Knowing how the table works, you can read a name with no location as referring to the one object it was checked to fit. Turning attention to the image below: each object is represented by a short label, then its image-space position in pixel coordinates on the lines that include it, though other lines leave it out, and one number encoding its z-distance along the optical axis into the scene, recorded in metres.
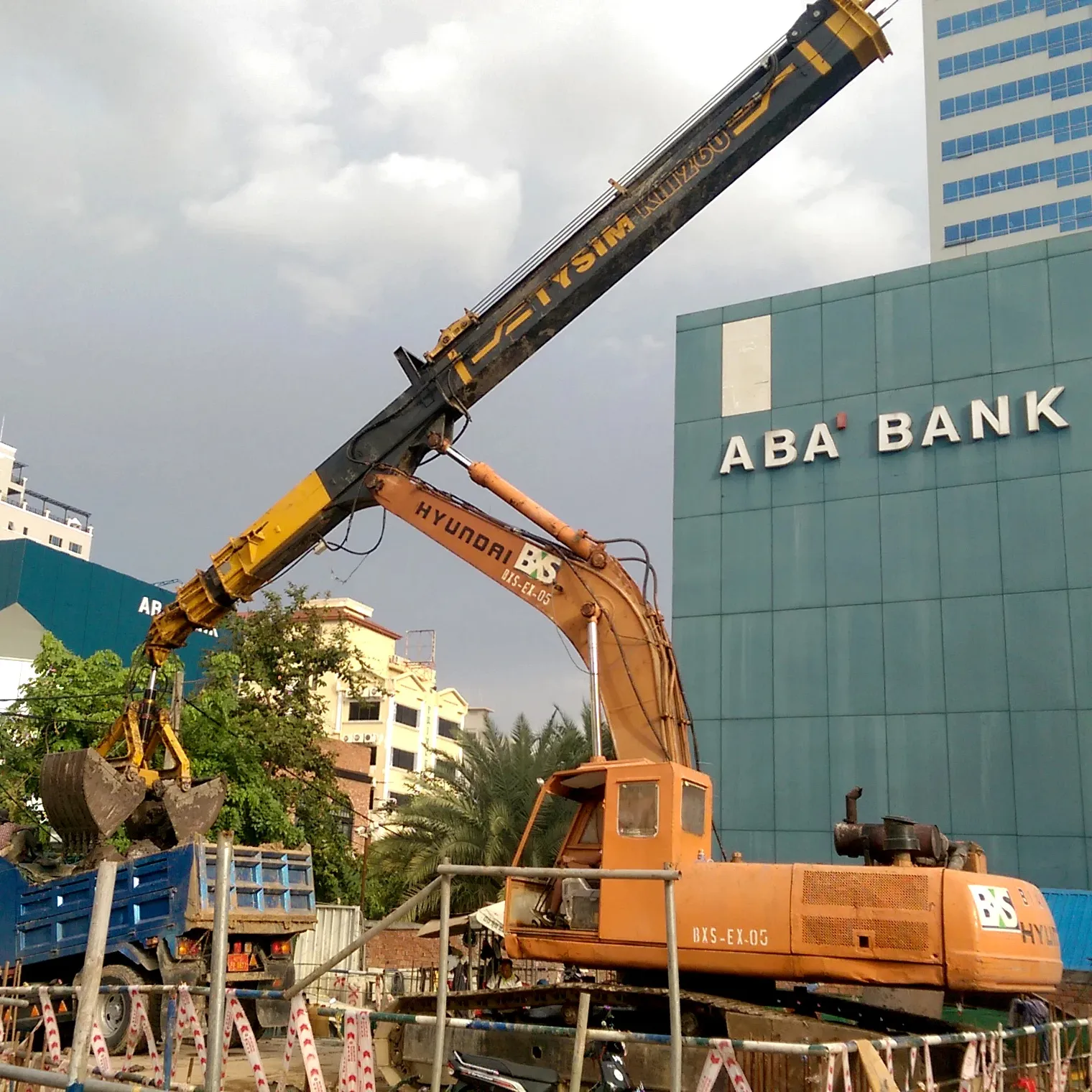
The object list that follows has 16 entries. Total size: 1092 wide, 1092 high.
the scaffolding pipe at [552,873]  6.77
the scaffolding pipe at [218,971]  5.95
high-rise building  69.56
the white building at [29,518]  95.62
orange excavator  10.26
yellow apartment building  66.62
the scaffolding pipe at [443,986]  6.87
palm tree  31.05
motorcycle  9.06
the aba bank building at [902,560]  23.80
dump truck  14.86
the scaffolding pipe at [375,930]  6.86
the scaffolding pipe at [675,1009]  6.39
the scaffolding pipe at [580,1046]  7.16
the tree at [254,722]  29.16
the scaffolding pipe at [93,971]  6.02
